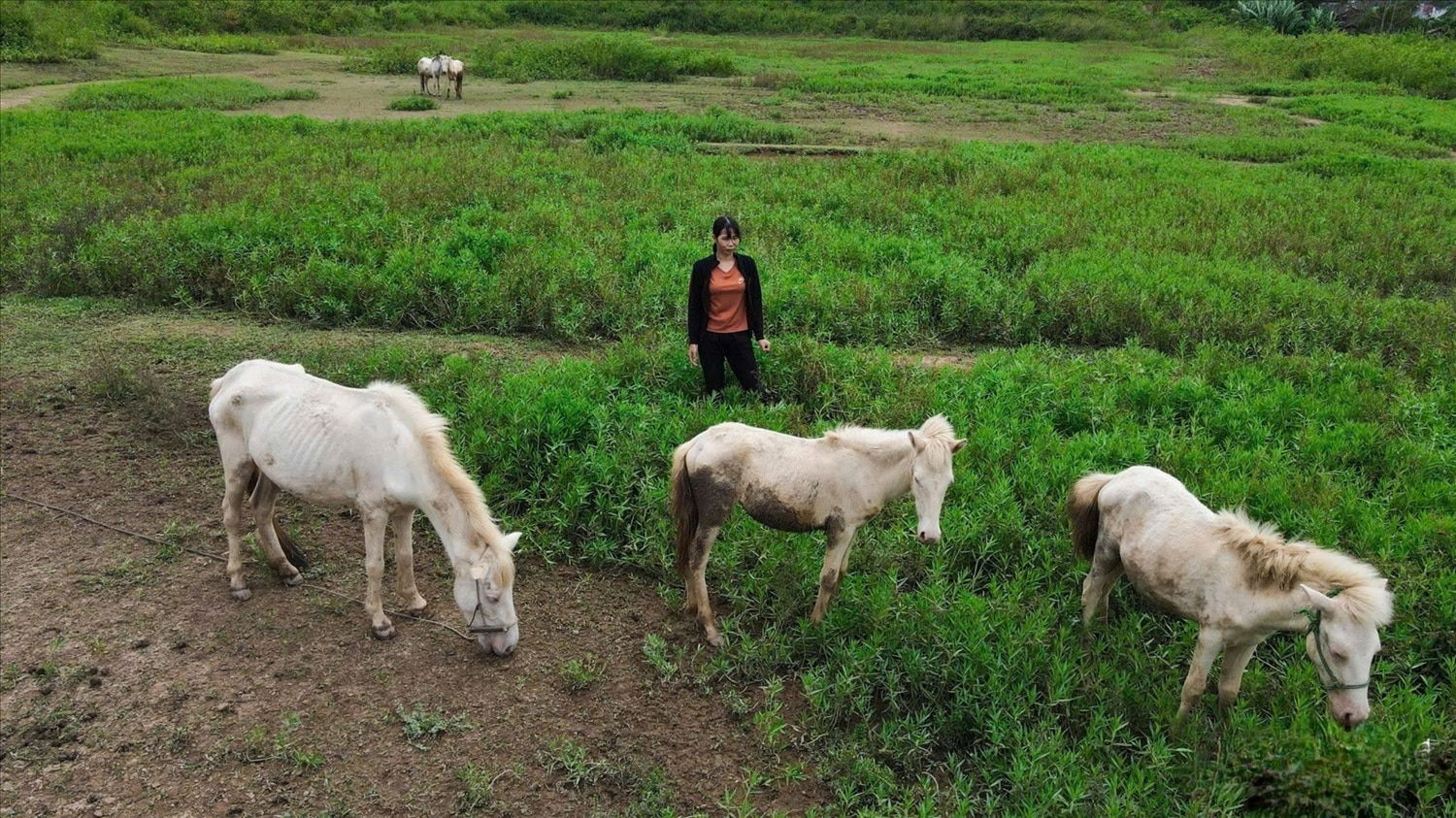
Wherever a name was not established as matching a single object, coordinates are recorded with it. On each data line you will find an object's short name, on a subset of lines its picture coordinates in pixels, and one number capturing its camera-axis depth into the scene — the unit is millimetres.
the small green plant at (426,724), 4742
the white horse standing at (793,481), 4941
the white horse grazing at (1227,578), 3822
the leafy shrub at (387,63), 29562
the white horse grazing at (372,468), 4941
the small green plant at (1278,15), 39156
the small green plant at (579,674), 5090
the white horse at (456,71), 25031
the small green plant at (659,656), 5156
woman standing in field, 7082
